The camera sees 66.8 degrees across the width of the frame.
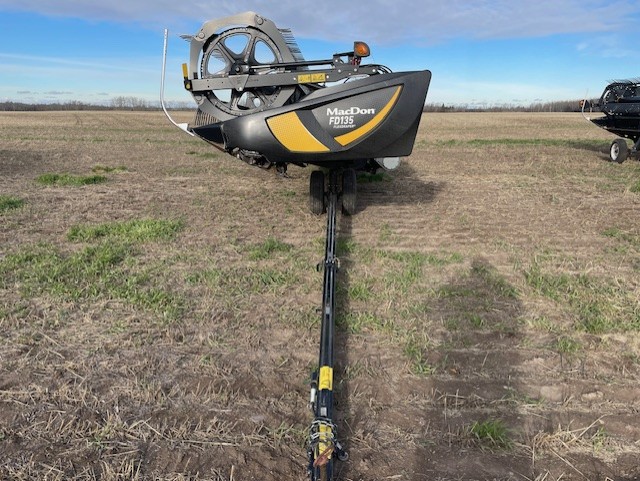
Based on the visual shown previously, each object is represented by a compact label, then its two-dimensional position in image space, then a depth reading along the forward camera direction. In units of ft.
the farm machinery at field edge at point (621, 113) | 36.60
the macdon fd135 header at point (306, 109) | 14.61
